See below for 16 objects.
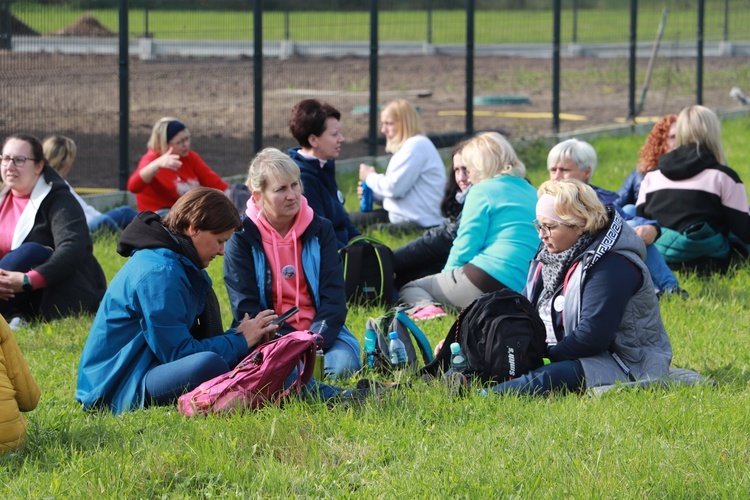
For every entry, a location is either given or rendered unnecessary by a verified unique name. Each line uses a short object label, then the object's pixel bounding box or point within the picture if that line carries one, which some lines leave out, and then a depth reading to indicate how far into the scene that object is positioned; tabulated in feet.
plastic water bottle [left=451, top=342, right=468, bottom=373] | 37.19
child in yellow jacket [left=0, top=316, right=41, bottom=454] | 30.01
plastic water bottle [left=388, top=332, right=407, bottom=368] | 39.47
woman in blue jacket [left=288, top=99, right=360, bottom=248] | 51.39
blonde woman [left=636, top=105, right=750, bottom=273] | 53.83
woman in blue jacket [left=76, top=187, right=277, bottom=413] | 33.58
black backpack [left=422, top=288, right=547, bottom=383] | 36.35
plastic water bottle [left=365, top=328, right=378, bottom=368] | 40.50
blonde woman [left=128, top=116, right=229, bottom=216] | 63.36
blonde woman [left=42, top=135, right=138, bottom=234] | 57.98
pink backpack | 33.45
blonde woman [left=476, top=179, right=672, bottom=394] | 36.06
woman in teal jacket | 47.60
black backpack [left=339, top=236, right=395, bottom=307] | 49.52
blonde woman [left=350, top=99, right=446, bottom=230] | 63.82
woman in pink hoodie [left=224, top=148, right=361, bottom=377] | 39.96
